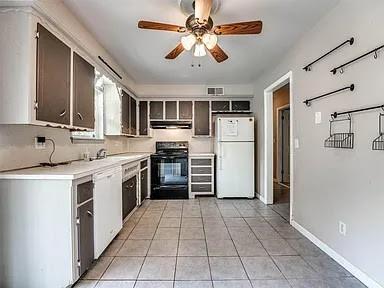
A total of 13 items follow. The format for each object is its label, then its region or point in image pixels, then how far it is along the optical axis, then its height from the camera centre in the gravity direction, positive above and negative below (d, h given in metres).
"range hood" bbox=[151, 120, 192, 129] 6.43 +0.52
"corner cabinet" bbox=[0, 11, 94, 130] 2.11 +0.60
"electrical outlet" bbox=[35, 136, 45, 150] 2.67 +0.05
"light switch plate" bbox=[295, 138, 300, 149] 3.79 +0.03
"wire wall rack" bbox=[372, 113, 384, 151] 2.14 +0.04
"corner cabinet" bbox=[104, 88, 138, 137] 4.78 +0.62
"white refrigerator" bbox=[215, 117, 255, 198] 5.85 -0.22
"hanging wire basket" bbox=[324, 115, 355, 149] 2.57 +0.07
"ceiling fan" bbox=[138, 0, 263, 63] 2.59 +1.12
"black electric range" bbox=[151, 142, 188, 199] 5.91 -0.61
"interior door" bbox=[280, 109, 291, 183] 7.99 +0.01
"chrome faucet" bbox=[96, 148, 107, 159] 4.15 -0.10
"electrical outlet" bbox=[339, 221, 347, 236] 2.65 -0.78
